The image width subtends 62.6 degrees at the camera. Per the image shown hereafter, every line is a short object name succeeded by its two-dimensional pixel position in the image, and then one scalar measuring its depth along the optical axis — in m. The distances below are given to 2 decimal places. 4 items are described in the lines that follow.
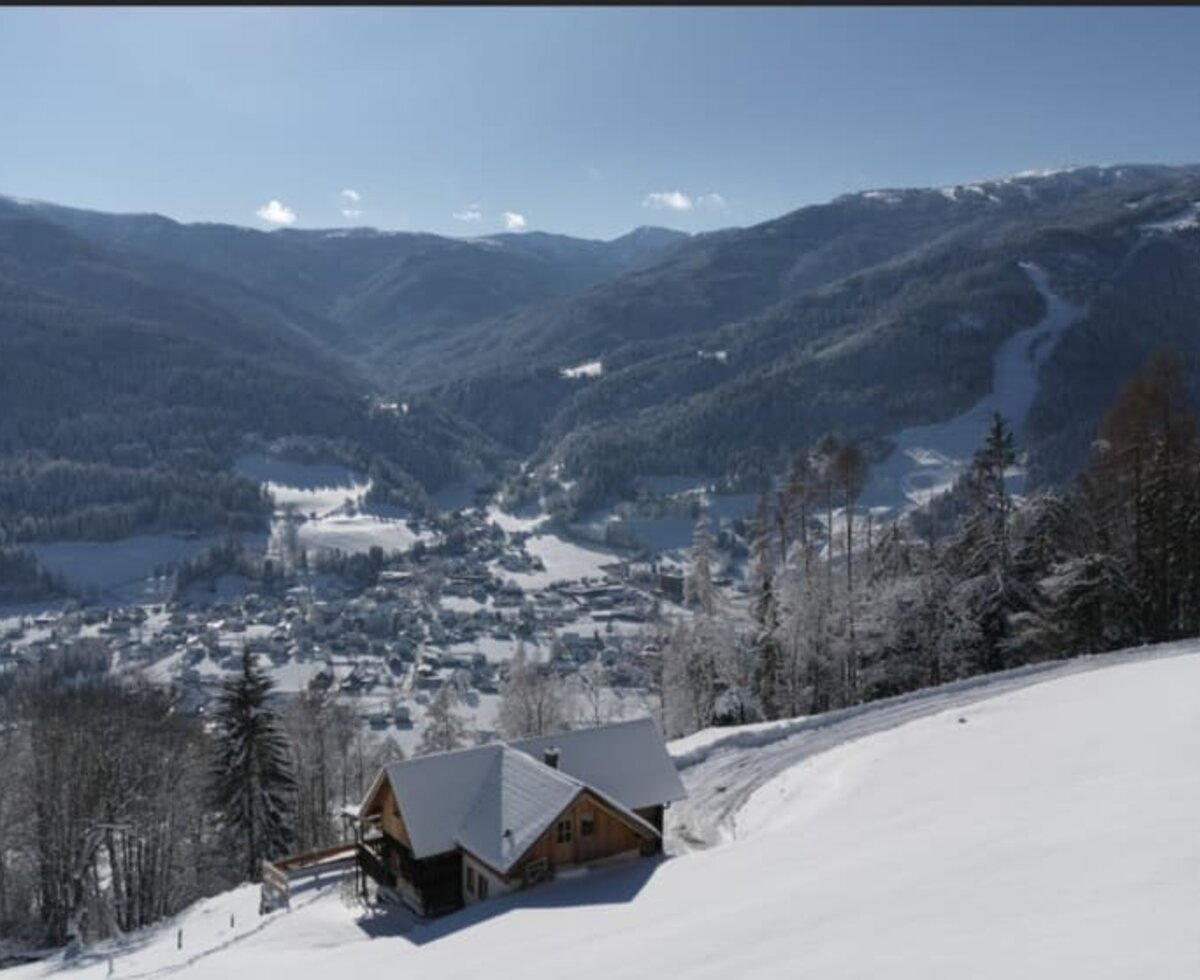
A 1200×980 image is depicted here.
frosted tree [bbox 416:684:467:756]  61.48
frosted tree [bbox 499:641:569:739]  59.84
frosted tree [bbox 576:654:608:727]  76.44
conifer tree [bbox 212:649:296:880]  40.94
